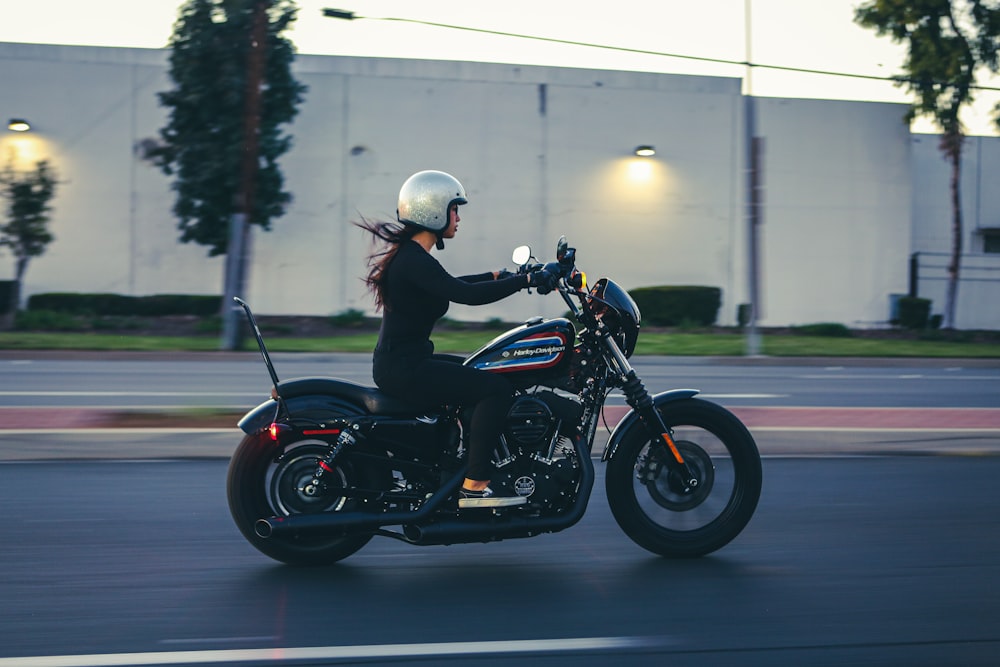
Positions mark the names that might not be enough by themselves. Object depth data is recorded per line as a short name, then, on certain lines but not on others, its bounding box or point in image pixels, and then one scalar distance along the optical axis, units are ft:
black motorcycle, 16.02
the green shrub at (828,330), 91.61
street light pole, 67.26
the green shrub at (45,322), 77.61
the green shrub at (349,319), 85.76
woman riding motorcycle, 15.79
